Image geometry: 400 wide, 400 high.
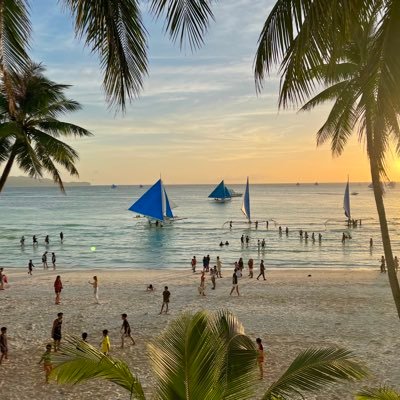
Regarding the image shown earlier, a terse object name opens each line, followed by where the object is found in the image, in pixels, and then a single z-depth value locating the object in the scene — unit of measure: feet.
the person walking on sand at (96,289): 69.05
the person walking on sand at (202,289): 75.36
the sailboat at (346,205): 202.39
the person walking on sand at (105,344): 42.14
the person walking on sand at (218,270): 96.29
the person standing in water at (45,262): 119.96
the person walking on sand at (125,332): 47.55
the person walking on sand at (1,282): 82.07
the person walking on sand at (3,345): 42.80
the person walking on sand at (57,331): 43.64
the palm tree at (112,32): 15.40
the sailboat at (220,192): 418.76
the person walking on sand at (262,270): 91.90
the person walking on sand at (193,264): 105.06
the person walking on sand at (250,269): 94.78
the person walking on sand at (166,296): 61.41
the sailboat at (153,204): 179.42
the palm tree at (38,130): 45.14
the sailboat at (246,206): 206.18
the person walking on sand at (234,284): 74.33
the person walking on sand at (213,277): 81.91
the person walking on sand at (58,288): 69.31
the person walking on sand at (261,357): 38.85
